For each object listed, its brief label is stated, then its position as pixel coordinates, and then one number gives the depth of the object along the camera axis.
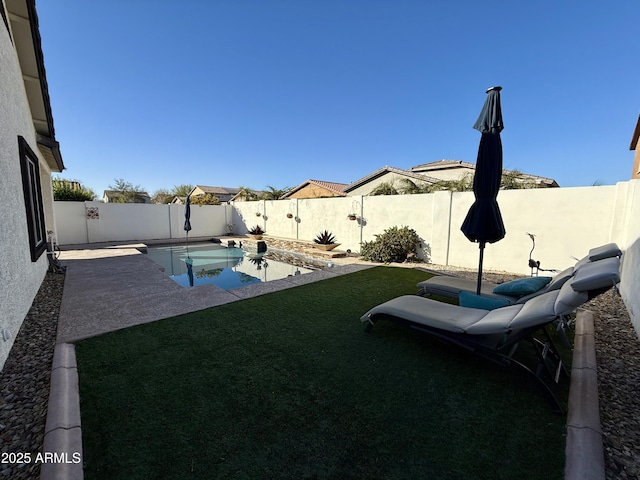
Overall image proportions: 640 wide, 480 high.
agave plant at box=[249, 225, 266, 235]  18.78
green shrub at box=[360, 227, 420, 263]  10.34
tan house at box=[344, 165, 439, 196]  21.53
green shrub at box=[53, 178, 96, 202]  16.30
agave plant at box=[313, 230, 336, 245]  13.70
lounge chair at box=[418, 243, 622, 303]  3.90
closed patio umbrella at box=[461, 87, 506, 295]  4.92
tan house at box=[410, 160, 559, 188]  22.12
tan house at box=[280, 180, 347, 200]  28.31
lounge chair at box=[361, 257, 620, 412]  2.60
